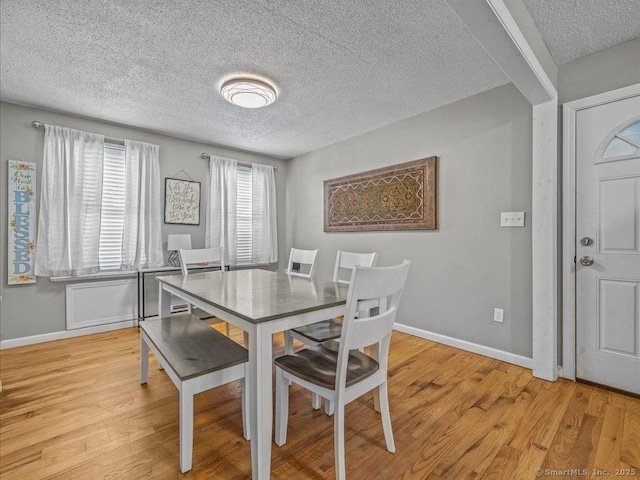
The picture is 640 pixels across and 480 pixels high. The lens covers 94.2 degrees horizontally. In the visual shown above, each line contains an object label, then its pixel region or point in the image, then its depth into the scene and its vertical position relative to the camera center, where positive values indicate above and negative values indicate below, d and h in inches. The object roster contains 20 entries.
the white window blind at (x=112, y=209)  131.3 +14.1
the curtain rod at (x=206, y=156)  158.2 +45.6
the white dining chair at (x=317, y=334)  71.9 -23.2
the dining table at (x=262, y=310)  47.8 -12.4
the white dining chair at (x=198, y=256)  112.6 -5.9
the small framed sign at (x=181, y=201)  148.0 +20.2
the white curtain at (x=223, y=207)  158.7 +18.3
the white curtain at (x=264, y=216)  176.4 +15.2
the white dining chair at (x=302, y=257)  112.4 -6.3
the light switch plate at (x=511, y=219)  95.7 +7.5
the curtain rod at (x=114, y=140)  130.7 +45.1
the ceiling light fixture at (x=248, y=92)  94.4 +49.1
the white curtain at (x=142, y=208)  134.5 +15.1
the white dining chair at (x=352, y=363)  47.8 -23.5
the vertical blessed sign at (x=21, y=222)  112.1 +7.2
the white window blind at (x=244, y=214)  173.2 +15.5
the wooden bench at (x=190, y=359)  52.6 -23.4
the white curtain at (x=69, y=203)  116.4 +15.4
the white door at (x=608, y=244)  78.0 -0.6
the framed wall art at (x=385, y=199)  119.8 +19.5
